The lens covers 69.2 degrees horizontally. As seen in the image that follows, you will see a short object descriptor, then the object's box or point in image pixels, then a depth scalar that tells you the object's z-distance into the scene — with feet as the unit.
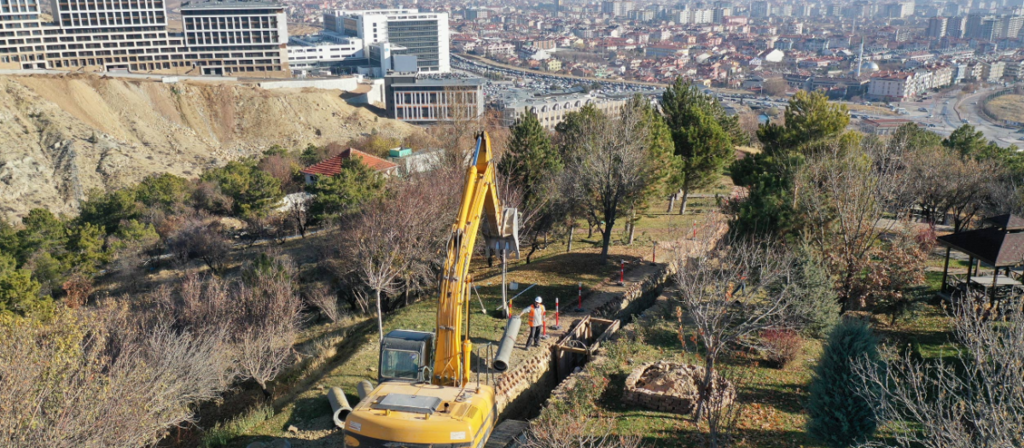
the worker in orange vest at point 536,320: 60.59
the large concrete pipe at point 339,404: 50.98
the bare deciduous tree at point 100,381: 37.50
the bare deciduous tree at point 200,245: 122.04
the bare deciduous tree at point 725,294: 46.16
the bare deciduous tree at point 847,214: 64.13
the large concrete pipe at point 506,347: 55.21
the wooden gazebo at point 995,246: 58.85
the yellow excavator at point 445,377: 39.65
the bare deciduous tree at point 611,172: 84.79
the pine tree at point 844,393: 41.91
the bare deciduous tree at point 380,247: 74.43
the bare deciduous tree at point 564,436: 37.83
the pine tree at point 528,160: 100.73
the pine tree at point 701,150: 107.65
